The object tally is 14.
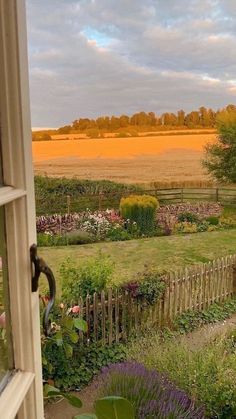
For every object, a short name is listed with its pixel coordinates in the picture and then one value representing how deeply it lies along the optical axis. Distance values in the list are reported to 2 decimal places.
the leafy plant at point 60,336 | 1.71
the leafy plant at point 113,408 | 0.91
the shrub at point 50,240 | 6.94
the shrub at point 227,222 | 8.44
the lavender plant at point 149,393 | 1.82
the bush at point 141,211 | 7.85
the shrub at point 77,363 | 2.86
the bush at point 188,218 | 8.44
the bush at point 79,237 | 7.24
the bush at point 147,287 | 3.56
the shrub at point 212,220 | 8.45
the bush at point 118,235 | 7.48
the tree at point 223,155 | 8.52
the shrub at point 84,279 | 3.49
